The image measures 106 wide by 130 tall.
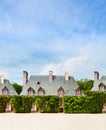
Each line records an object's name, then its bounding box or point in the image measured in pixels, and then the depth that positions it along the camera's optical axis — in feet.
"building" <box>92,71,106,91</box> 85.49
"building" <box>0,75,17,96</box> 86.06
